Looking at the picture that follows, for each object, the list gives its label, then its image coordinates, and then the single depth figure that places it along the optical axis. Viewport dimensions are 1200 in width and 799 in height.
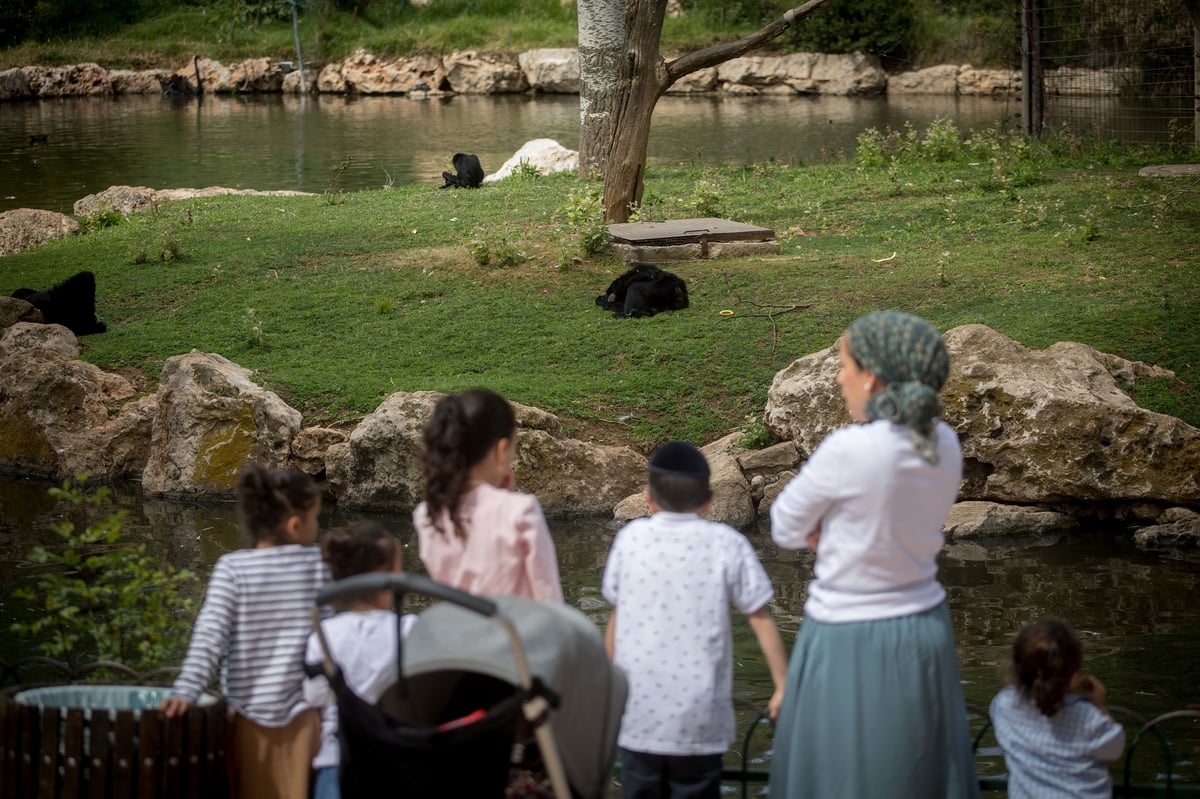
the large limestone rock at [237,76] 48.56
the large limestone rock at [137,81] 48.31
